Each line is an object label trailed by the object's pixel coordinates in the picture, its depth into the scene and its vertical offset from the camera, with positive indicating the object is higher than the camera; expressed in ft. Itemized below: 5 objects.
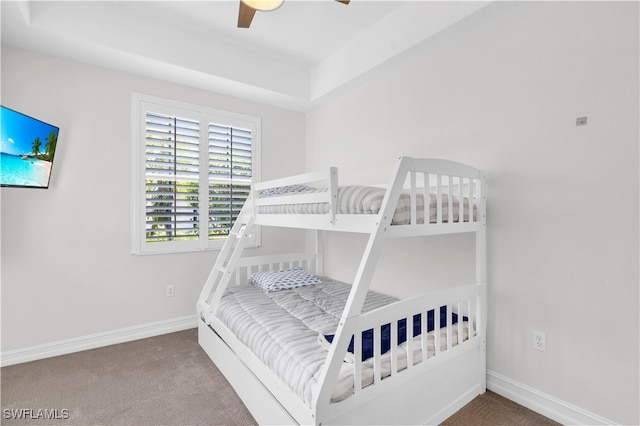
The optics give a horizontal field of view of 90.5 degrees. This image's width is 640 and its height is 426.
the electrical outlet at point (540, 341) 6.08 -2.43
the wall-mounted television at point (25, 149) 6.81 +1.44
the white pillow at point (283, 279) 9.23 -2.00
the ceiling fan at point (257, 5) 5.77 +3.85
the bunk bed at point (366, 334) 4.69 -2.34
